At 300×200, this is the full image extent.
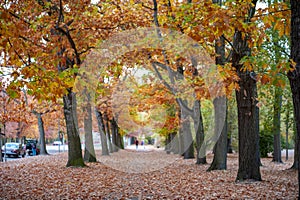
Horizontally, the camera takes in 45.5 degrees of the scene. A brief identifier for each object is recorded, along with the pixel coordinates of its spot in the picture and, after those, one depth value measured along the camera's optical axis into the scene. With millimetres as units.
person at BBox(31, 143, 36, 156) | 39031
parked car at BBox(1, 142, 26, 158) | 34281
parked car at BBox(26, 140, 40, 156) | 41188
